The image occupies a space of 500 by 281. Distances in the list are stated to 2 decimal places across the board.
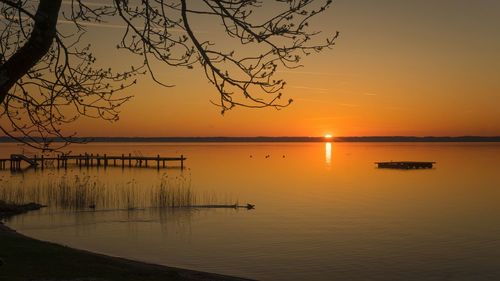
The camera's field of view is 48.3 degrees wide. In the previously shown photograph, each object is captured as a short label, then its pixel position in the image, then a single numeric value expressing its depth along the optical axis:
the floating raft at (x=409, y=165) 91.19
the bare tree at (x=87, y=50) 6.27
